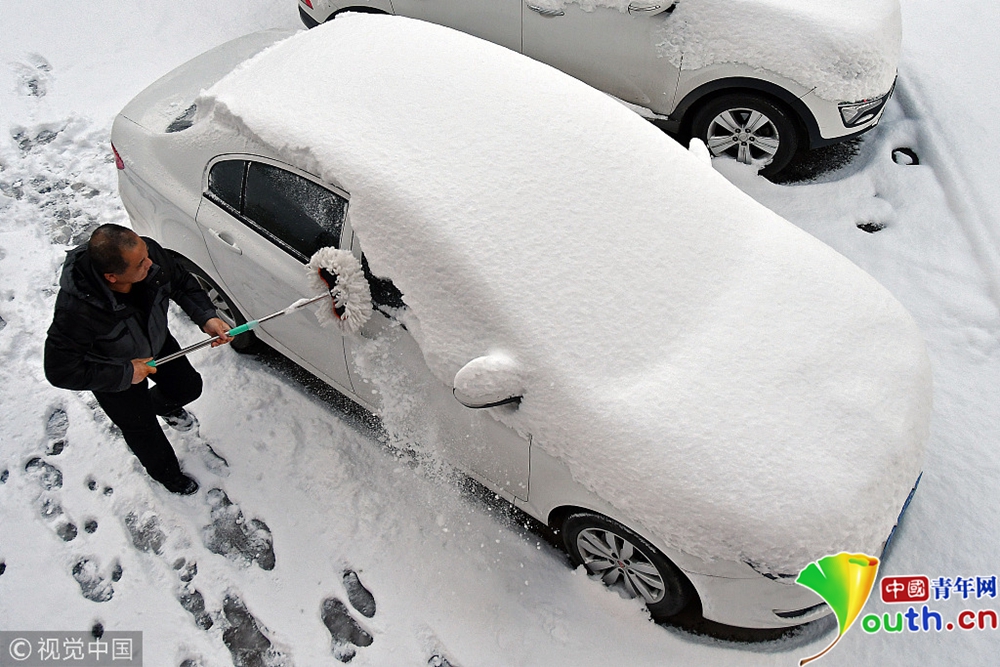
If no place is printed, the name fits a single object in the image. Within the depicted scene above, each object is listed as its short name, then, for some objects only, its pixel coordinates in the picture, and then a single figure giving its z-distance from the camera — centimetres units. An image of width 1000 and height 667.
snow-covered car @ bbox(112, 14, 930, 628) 221
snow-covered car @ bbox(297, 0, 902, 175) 371
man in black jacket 229
